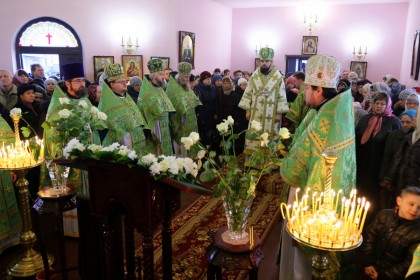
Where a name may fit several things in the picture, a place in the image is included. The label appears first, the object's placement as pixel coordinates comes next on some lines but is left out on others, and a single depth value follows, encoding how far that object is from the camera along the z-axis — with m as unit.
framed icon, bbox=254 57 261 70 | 14.41
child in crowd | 2.49
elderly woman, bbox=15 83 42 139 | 4.25
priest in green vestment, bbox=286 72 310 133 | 4.48
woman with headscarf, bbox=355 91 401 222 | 3.73
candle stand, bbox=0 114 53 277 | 2.94
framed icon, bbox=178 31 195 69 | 10.20
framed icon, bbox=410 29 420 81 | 8.11
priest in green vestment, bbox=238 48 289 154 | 5.56
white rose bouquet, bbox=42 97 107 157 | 2.84
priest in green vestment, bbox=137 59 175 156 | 4.91
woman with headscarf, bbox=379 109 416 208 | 3.42
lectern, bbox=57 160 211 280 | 1.81
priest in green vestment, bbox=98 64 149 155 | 3.87
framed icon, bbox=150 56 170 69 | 9.72
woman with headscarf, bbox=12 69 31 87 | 6.25
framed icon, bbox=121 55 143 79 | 8.91
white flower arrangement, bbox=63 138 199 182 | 1.76
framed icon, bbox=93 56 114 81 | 8.24
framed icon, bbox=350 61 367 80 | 13.07
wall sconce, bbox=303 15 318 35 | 13.50
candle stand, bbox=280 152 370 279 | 1.82
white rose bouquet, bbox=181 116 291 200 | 2.06
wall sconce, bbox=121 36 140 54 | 8.90
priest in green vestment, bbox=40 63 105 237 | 3.60
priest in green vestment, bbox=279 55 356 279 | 2.40
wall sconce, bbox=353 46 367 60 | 13.06
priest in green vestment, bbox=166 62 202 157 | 5.72
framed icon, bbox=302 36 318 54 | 13.67
